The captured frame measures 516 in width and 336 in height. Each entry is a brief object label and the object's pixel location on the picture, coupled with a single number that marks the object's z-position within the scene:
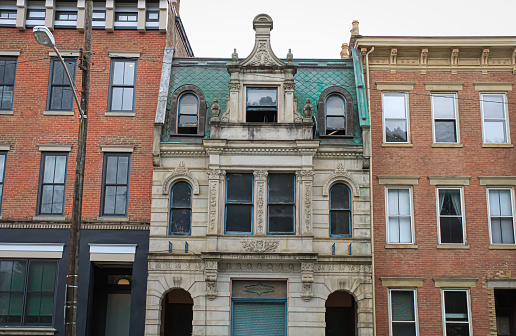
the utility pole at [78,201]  13.80
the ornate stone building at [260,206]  18.58
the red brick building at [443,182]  19.20
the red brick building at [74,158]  19.23
